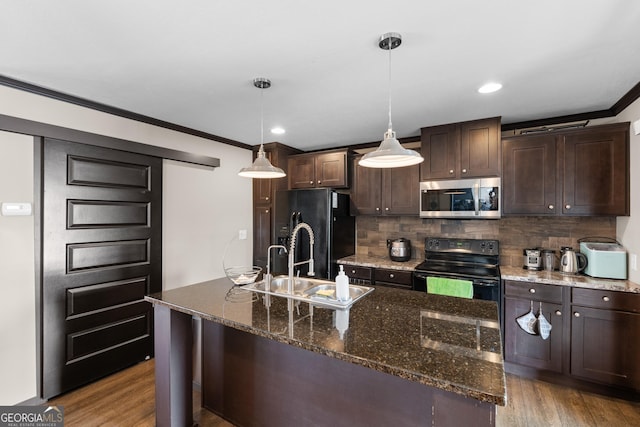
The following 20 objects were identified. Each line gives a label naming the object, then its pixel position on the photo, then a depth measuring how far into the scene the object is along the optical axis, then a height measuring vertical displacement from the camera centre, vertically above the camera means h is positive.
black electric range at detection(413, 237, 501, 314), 2.71 -0.54
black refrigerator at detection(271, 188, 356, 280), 3.47 -0.14
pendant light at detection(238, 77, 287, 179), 2.13 +0.33
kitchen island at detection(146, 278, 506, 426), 1.04 -0.61
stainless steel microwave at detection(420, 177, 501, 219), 2.90 +0.15
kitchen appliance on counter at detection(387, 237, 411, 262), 3.50 -0.42
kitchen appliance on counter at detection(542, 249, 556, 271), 2.85 -0.44
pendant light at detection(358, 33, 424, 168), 1.58 +0.33
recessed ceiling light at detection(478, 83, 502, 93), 2.17 +0.93
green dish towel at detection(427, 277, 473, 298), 2.72 -0.67
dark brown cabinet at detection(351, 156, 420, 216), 3.41 +0.28
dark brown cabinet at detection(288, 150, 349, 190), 3.73 +0.56
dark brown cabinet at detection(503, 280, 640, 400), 2.27 -1.01
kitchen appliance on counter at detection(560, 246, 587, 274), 2.65 -0.43
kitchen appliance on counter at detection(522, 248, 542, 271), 2.87 -0.43
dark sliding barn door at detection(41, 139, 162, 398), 2.35 -0.39
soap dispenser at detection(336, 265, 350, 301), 1.71 -0.42
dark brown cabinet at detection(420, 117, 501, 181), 2.88 +0.64
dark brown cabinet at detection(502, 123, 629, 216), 2.51 +0.37
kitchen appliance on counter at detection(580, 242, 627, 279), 2.43 -0.39
